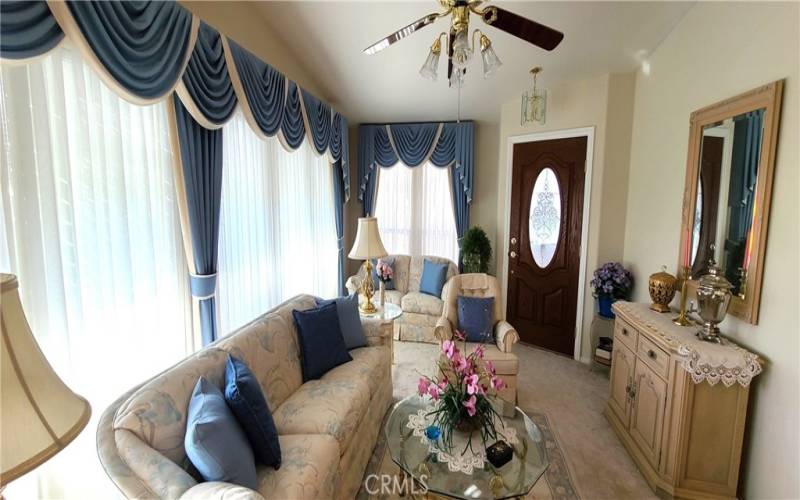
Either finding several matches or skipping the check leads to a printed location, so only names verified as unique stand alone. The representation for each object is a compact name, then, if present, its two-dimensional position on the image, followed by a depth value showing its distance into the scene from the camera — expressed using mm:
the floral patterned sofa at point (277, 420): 1164
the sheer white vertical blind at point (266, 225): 2502
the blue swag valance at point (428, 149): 4711
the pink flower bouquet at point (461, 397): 1635
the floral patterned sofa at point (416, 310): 4004
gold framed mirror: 1766
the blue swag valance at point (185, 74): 1272
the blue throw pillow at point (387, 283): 4438
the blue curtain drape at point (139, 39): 1386
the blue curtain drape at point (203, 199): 2002
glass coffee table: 1468
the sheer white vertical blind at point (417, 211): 4969
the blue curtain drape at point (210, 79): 1897
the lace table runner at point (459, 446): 1564
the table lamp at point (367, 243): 3043
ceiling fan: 1584
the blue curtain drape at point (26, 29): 1146
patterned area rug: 1937
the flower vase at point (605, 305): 3236
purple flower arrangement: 3143
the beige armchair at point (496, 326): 2575
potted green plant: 4402
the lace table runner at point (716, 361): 1716
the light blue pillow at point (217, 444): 1218
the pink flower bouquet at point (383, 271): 3896
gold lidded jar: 2320
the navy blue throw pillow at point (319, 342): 2215
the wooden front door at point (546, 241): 3627
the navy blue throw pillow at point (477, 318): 2865
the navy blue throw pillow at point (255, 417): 1416
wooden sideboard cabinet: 1813
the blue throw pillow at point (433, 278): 4191
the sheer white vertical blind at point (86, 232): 1338
